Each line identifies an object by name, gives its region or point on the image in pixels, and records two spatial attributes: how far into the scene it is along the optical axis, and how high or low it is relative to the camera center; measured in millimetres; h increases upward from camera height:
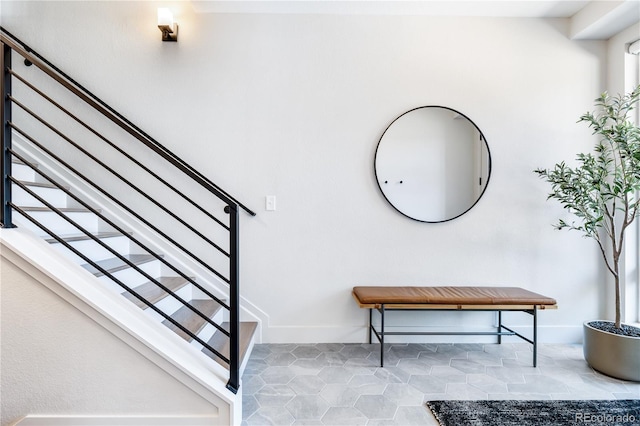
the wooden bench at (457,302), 2287 -617
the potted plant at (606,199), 2092 +64
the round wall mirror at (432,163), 2682 +379
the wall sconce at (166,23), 2480 +1383
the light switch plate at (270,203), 2680 +57
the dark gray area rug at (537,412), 1659 -1032
